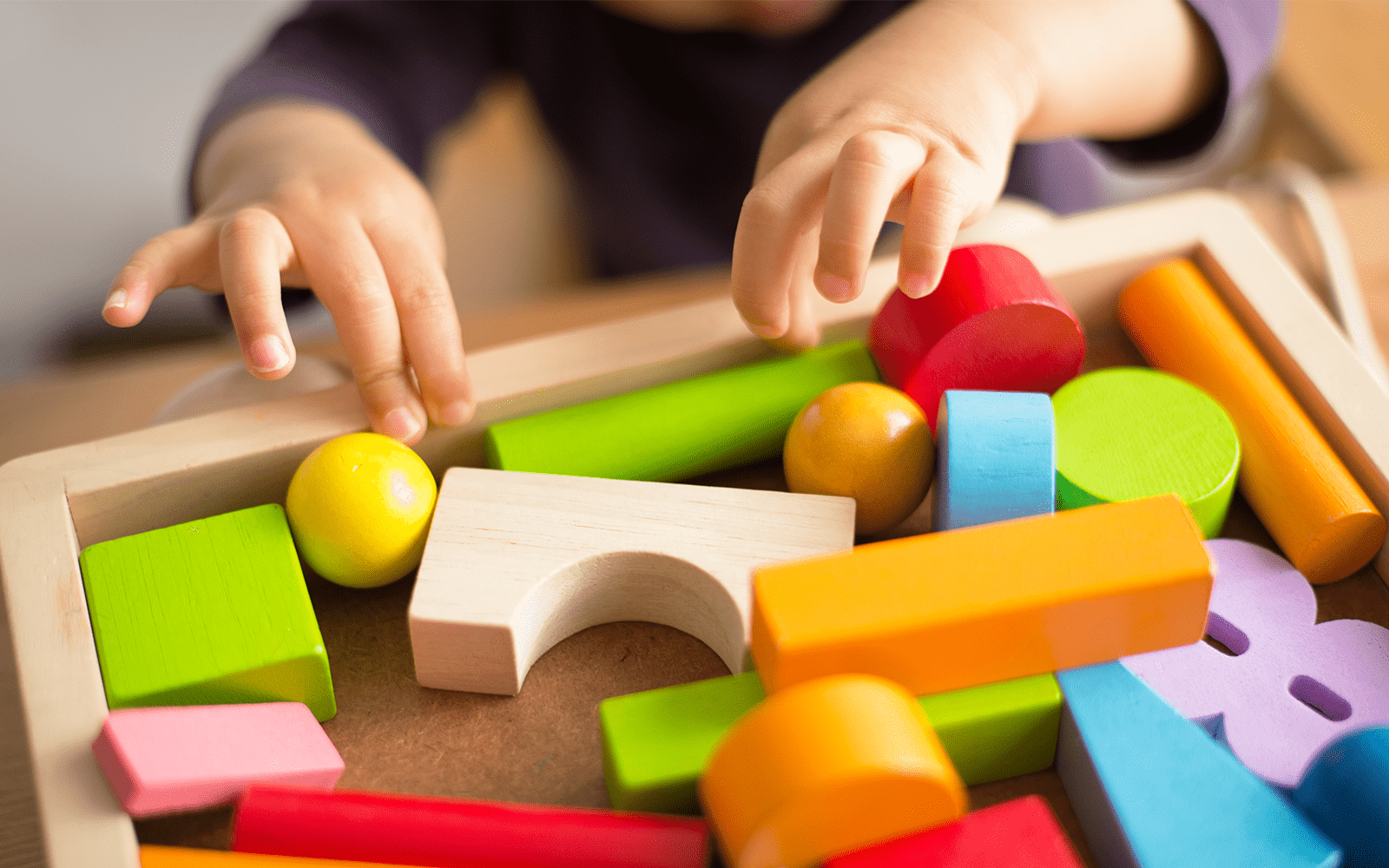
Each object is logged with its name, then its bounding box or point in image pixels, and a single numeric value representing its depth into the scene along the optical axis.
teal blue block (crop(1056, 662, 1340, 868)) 0.32
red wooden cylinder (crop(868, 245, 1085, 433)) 0.44
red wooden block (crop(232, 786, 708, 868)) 0.33
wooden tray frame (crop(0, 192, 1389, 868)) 0.35
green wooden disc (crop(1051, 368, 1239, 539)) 0.41
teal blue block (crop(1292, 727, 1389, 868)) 0.32
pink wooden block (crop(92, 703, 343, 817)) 0.33
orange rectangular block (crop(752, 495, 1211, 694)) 0.34
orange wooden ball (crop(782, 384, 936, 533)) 0.41
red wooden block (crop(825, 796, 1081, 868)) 0.31
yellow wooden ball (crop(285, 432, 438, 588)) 0.40
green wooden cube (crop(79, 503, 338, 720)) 0.37
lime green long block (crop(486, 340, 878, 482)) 0.45
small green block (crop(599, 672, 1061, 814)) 0.34
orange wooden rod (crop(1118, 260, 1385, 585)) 0.42
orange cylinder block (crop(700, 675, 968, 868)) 0.29
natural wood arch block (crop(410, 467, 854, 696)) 0.38
